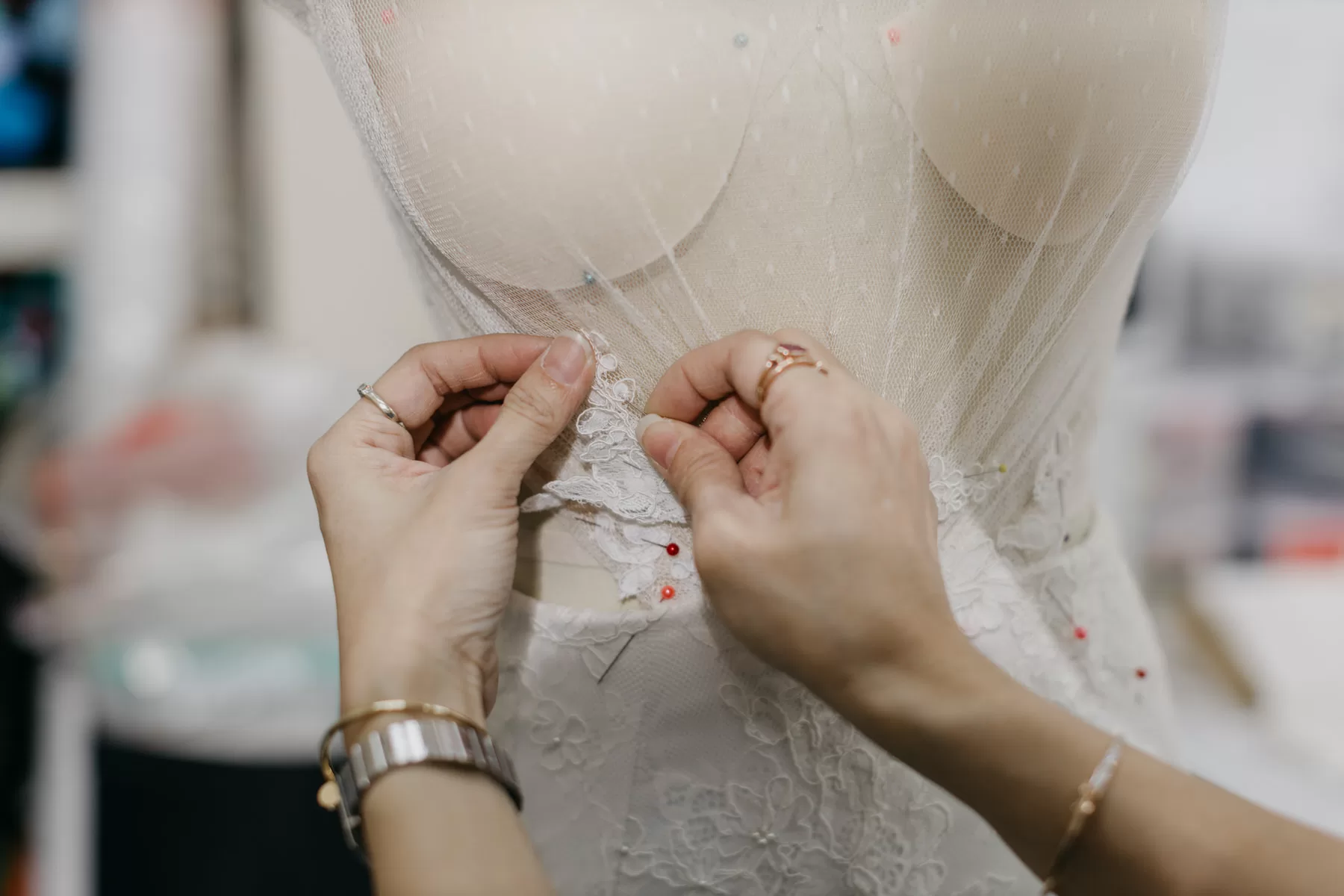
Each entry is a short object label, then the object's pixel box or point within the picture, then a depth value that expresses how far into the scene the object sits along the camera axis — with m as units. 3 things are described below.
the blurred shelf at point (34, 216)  1.79
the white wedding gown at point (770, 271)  0.53
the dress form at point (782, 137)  0.53
